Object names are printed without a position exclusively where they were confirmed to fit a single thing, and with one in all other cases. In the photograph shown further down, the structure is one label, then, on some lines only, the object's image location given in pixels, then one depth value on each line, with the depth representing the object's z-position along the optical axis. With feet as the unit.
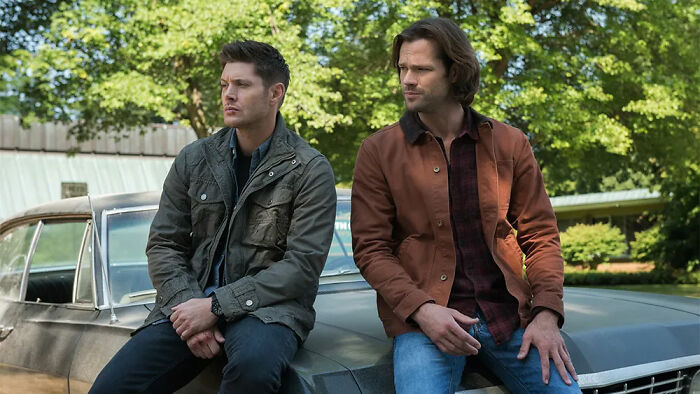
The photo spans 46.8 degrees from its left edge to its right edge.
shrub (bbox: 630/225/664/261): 78.79
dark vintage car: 8.41
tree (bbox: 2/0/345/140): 48.34
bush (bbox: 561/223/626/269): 104.06
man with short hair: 8.31
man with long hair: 8.11
